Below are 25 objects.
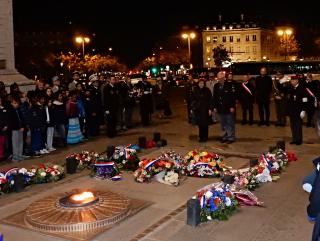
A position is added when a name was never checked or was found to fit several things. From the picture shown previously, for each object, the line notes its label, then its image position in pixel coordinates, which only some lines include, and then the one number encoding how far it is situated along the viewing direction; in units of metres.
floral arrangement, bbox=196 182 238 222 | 6.11
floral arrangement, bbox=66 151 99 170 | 8.97
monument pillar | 14.63
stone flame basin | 5.93
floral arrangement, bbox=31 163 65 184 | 8.06
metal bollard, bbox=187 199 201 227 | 5.93
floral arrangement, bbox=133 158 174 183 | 7.96
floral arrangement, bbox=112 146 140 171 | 8.80
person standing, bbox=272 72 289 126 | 13.79
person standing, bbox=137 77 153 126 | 14.87
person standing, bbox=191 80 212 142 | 11.36
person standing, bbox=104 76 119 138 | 12.72
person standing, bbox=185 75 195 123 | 14.74
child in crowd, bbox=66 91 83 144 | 11.78
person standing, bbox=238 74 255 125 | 14.30
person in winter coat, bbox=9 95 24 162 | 9.96
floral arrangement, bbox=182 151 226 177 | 8.27
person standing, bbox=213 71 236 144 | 11.37
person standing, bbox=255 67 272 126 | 13.86
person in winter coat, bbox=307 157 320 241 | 3.55
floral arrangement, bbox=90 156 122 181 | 8.27
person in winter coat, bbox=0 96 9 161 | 9.81
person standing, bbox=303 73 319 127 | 12.19
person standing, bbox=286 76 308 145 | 10.65
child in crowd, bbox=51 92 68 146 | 11.12
